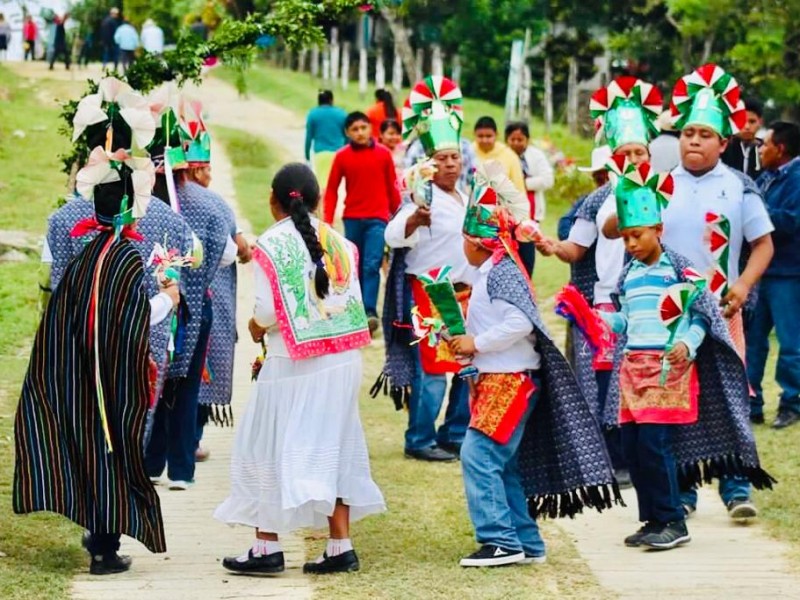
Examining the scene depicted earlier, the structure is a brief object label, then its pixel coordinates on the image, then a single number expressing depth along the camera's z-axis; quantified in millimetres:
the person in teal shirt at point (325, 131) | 19686
